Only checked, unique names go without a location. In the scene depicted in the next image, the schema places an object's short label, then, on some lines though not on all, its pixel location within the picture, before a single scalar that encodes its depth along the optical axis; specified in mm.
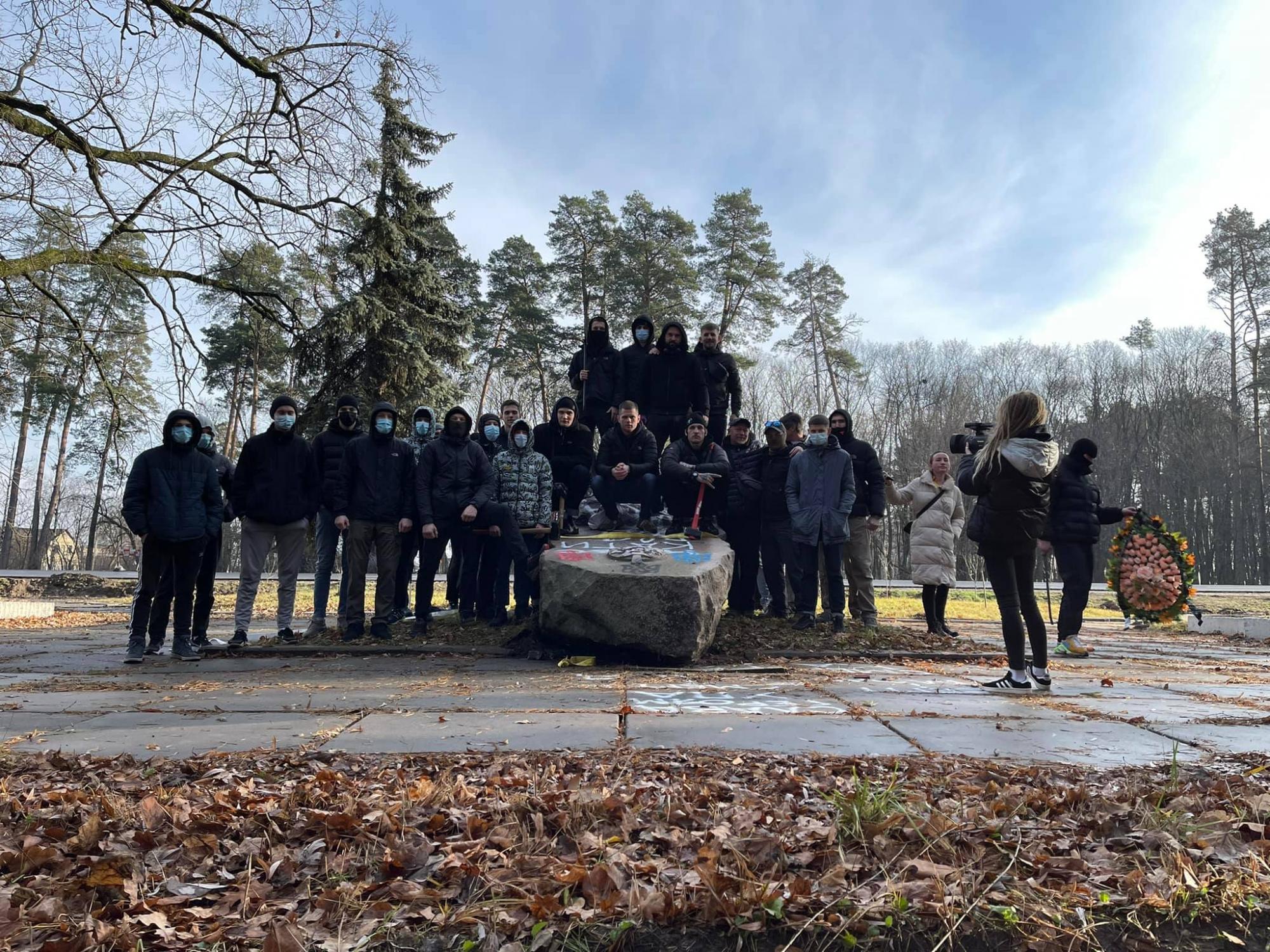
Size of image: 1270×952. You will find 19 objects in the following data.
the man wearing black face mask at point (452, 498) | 7965
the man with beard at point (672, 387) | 9492
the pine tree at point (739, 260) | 29375
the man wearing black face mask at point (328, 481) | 8234
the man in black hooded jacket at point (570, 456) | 9477
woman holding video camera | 5422
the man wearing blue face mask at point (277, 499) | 7766
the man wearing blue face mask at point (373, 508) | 7926
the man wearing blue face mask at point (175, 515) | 6934
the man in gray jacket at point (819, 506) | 8305
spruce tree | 19734
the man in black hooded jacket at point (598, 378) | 10078
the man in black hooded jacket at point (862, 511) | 9156
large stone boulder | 6395
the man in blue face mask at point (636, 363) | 9641
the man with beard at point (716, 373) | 9992
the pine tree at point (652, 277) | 28047
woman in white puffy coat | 8945
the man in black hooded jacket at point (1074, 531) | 7961
